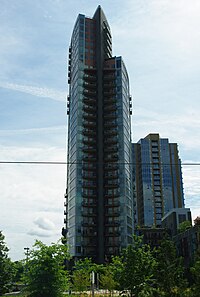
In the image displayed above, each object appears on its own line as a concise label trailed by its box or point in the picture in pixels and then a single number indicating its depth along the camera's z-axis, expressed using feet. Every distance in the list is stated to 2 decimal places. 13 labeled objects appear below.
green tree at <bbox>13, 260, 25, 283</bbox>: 110.61
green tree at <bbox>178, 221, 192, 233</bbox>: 323.43
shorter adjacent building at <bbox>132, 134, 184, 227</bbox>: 530.68
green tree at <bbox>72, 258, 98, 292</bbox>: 145.59
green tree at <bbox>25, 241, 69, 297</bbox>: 103.92
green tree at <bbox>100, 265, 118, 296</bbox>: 136.79
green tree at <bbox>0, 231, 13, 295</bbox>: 121.60
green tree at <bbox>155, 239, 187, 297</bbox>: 88.79
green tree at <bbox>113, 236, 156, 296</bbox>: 96.84
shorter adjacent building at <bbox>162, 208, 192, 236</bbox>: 379.96
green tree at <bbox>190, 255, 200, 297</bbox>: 78.48
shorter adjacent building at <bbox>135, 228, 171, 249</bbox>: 417.28
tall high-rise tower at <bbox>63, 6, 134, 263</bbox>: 318.65
